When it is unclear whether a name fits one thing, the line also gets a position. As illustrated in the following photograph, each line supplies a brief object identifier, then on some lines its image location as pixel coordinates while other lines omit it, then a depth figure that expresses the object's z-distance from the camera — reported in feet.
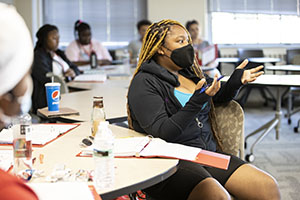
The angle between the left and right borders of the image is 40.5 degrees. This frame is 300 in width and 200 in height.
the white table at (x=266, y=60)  19.20
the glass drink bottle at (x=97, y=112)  5.88
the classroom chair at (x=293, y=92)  16.89
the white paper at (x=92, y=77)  12.93
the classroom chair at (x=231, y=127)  6.83
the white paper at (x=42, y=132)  5.58
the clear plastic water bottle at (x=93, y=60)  17.20
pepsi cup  7.34
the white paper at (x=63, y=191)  3.46
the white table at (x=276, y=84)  10.09
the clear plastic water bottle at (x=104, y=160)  3.92
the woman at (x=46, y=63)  12.75
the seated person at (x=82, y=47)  19.51
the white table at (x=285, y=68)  14.03
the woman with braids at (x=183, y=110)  5.36
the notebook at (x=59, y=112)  7.27
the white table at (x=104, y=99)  7.57
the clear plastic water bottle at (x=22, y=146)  4.27
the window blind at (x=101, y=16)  24.00
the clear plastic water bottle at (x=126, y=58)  18.52
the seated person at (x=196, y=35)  19.02
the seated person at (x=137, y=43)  21.27
